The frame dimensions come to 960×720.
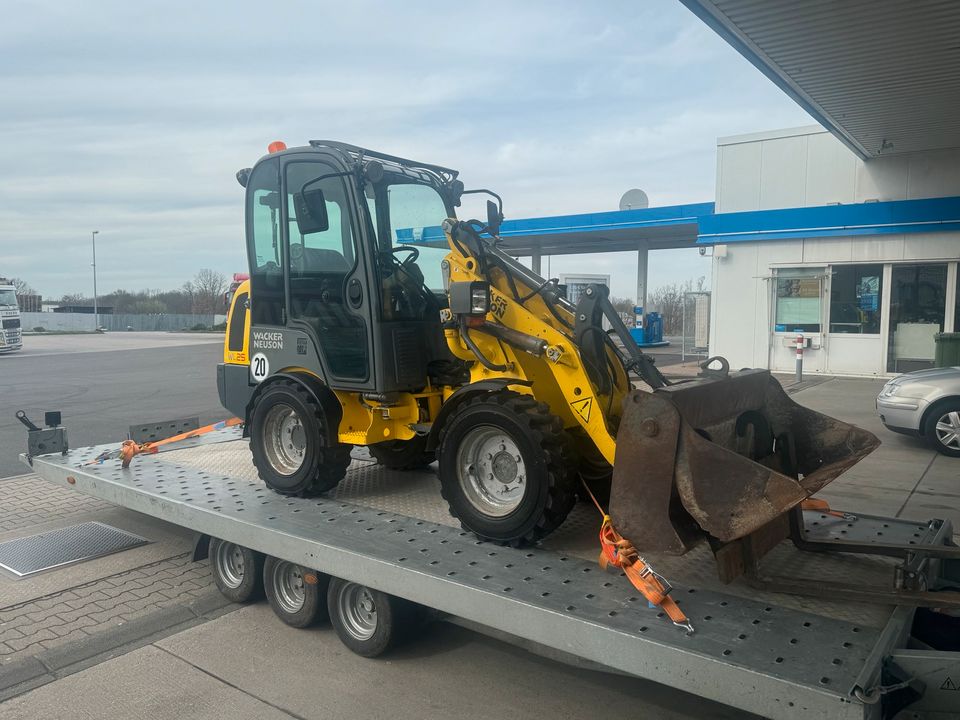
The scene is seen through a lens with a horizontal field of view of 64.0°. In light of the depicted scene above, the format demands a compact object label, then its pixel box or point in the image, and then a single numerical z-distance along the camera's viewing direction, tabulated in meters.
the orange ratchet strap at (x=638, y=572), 3.03
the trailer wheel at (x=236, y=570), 4.74
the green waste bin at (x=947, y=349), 13.62
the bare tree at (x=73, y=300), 93.12
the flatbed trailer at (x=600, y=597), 2.59
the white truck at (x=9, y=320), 28.77
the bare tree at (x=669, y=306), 49.82
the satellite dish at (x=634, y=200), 26.75
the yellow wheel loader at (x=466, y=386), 3.17
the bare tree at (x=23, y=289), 79.77
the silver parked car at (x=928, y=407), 9.15
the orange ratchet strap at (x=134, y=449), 5.91
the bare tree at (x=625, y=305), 35.57
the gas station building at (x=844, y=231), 12.40
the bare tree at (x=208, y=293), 73.00
